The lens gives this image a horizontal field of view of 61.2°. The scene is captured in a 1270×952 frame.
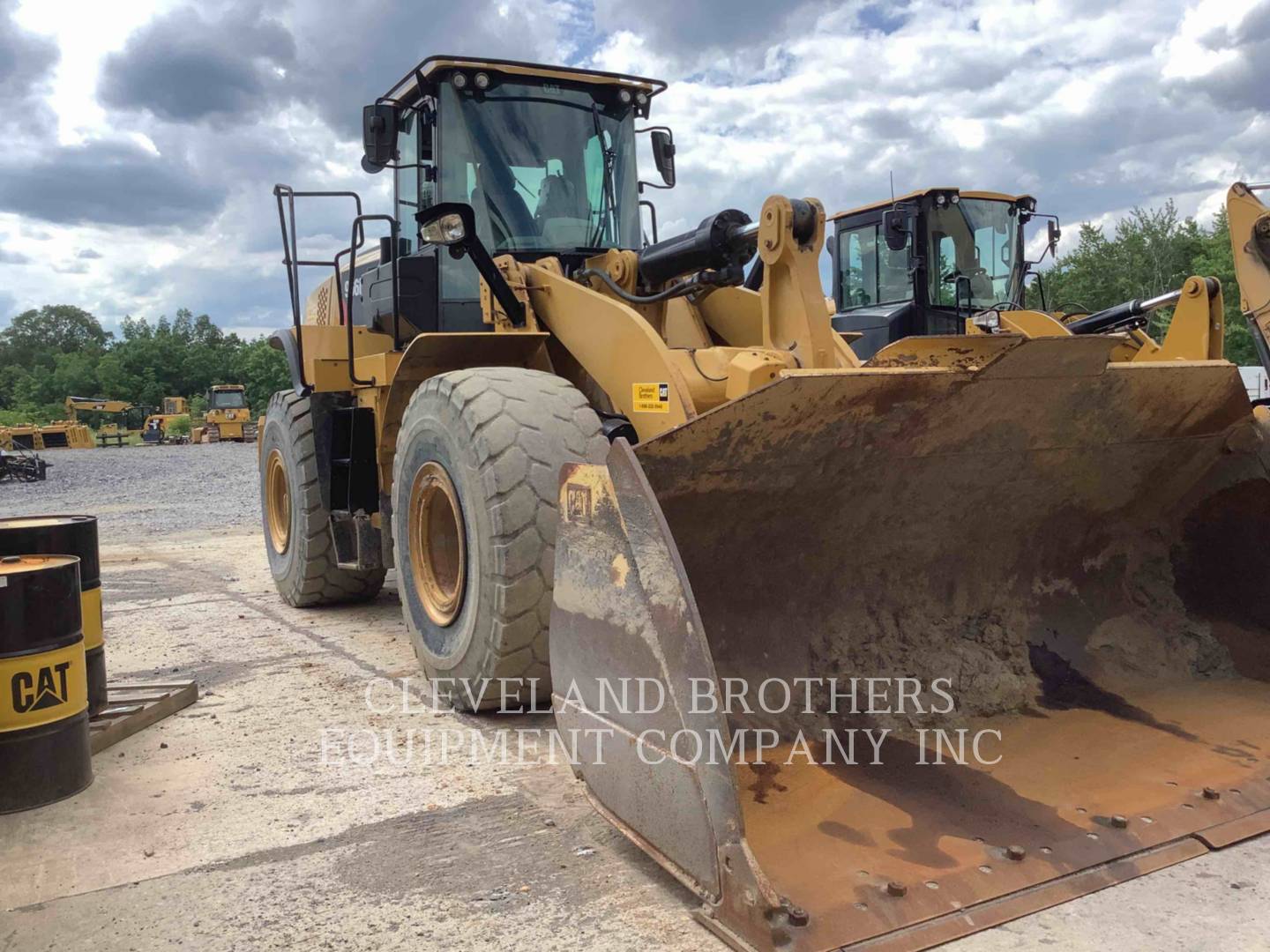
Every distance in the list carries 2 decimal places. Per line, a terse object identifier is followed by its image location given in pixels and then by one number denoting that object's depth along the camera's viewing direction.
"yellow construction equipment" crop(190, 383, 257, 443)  45.00
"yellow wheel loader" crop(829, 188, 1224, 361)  10.33
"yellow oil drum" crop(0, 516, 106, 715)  4.12
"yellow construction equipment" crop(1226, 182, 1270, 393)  5.88
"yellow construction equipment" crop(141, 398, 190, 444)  46.28
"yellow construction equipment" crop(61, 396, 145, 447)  45.50
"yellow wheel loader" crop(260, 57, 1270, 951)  2.69
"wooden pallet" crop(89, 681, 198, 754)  4.14
